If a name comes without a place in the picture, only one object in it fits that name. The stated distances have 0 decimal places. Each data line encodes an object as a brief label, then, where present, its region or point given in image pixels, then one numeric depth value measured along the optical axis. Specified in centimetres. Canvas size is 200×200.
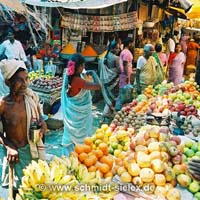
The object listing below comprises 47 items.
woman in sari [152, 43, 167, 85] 729
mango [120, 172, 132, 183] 285
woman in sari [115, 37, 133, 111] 734
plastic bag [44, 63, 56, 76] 951
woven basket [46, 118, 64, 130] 705
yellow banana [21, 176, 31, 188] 253
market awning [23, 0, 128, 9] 795
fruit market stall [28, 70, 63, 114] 680
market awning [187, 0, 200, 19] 748
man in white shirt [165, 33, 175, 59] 1061
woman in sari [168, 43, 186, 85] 841
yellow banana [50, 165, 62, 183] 253
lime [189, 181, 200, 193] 278
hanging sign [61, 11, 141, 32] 988
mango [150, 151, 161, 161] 290
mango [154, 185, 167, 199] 274
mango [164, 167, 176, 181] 283
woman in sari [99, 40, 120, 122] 729
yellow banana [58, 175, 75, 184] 252
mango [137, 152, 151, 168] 288
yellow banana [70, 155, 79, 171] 282
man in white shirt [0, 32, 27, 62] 846
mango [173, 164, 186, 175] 287
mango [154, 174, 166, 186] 278
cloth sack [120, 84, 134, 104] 705
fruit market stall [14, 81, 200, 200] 255
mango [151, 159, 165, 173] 282
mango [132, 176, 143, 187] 283
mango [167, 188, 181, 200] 269
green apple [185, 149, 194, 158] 302
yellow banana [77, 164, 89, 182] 277
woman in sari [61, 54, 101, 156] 501
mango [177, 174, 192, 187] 282
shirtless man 335
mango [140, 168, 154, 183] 280
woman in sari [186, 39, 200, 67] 1202
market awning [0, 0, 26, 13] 391
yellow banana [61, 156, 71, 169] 282
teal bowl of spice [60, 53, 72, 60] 1009
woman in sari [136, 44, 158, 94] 714
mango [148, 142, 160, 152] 299
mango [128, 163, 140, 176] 285
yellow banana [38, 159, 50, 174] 262
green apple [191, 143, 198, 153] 310
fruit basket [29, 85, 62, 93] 678
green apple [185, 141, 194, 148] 313
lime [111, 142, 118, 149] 346
